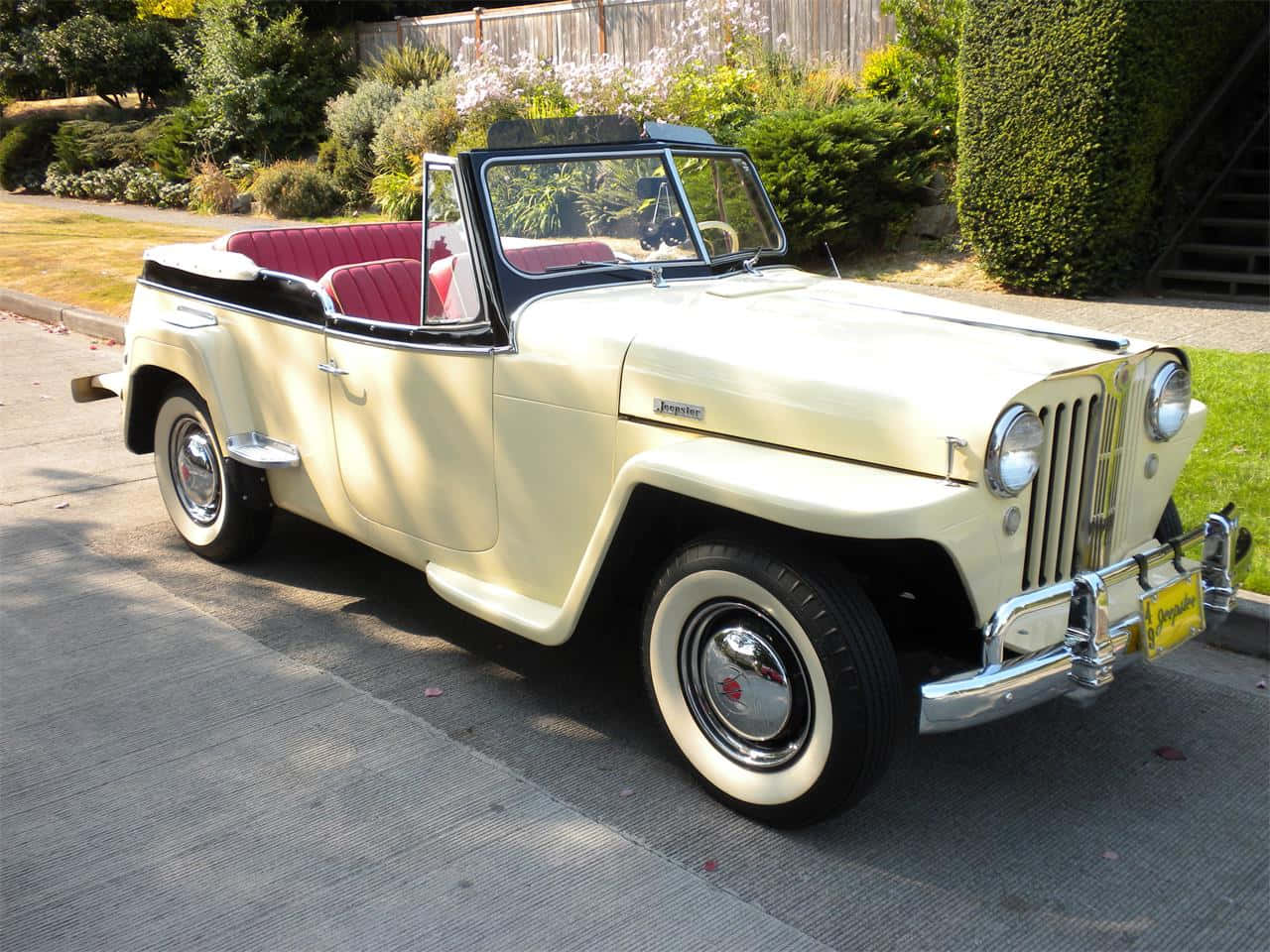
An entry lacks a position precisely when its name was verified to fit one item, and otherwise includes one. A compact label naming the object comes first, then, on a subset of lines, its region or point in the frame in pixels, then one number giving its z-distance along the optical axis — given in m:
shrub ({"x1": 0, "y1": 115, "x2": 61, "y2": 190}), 23.06
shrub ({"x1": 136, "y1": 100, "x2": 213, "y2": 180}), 20.00
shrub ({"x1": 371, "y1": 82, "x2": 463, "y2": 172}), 15.91
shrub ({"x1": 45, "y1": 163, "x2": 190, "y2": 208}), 19.33
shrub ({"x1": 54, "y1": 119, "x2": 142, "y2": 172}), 21.38
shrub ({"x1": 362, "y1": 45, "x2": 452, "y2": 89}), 19.25
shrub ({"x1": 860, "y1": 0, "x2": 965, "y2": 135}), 11.90
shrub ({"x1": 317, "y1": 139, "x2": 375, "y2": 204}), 17.25
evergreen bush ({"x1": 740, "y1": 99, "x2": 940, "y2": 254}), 10.70
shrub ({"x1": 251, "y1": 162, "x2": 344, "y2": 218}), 17.25
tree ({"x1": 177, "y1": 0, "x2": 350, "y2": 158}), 20.33
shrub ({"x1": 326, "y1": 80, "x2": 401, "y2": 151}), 18.01
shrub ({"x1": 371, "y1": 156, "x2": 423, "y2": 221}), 14.86
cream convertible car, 2.91
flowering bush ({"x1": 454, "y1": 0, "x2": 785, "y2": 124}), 13.14
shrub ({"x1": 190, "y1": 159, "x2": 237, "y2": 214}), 18.42
